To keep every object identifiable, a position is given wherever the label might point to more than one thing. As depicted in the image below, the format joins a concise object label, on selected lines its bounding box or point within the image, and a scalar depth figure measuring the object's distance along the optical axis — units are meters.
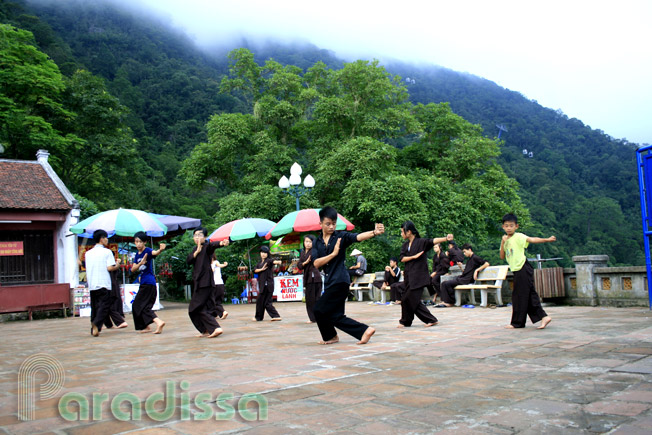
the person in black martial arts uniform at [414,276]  8.05
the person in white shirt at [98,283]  9.01
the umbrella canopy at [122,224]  13.88
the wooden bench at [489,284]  11.91
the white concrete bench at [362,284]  17.31
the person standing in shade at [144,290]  8.88
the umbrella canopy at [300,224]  15.83
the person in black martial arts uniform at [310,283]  9.84
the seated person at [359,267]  15.20
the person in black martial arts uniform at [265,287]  10.42
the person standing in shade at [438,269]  13.77
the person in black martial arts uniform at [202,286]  7.85
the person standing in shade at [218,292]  11.29
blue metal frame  8.62
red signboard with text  15.06
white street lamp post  17.06
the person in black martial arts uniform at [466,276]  12.54
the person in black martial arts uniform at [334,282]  6.12
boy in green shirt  7.24
